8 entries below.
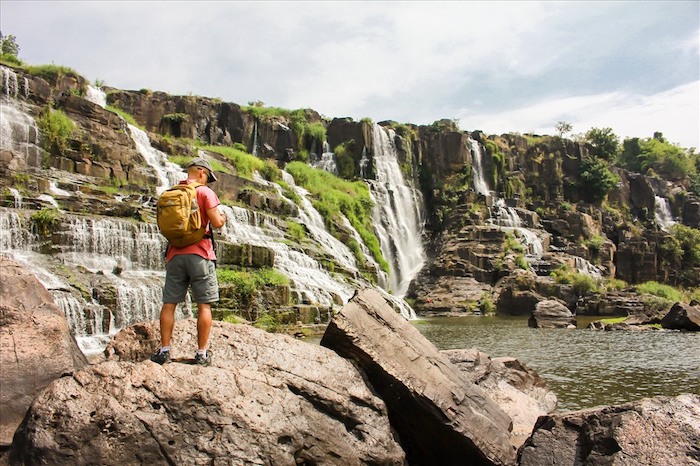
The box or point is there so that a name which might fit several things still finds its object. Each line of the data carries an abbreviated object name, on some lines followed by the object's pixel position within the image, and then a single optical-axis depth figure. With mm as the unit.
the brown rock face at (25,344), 4625
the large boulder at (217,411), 3854
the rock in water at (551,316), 23703
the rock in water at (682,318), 20942
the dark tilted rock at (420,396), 5246
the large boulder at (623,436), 4324
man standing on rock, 5004
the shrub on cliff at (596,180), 52875
